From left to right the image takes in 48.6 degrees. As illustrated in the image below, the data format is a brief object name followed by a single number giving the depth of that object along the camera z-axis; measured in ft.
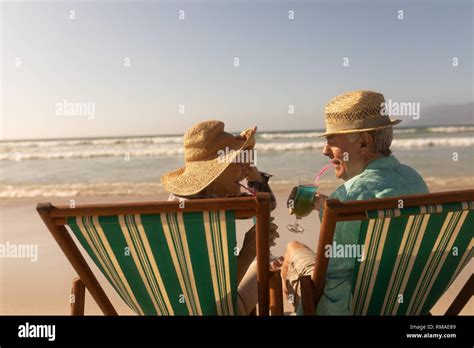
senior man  7.08
